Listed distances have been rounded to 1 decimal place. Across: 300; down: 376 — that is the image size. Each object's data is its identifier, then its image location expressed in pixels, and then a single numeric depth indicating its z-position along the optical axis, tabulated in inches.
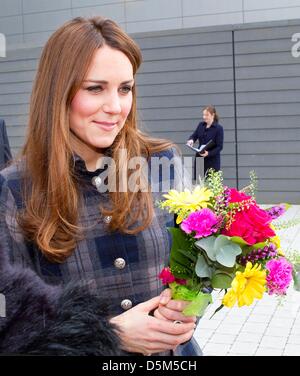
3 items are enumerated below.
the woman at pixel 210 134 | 156.4
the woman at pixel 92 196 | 27.7
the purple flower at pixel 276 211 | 25.5
